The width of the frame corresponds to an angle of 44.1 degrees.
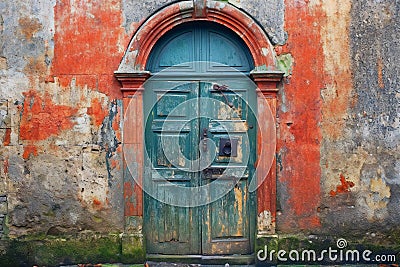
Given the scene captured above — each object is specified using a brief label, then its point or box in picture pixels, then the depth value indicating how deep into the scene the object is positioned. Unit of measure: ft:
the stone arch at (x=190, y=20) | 17.75
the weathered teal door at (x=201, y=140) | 18.39
